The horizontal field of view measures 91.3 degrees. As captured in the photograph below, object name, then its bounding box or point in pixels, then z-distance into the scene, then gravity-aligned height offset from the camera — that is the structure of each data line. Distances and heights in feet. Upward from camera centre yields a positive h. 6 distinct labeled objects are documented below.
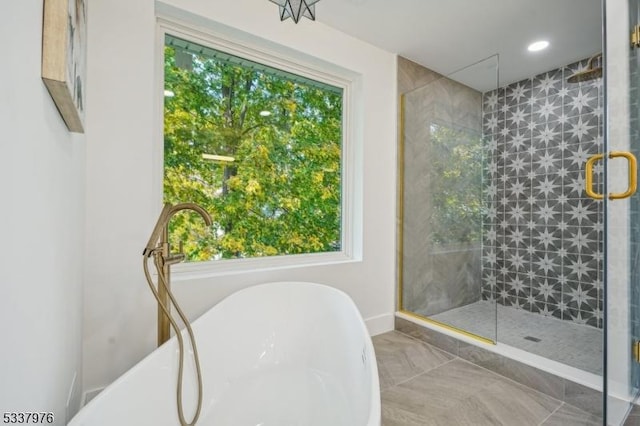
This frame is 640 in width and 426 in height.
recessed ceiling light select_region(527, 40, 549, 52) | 8.37 +4.58
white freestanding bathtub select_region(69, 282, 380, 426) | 3.60 -2.34
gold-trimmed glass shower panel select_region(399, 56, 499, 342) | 8.91 +0.48
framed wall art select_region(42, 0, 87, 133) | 2.35 +1.30
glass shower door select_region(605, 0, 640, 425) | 4.78 -0.07
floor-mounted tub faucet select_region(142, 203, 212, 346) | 4.46 -0.61
